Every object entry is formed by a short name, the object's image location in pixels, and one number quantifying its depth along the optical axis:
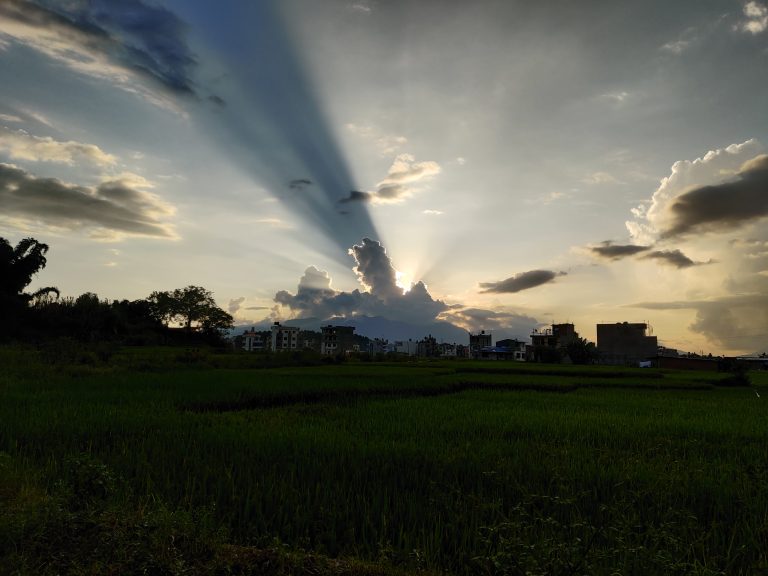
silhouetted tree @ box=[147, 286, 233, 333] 63.34
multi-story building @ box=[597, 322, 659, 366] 68.25
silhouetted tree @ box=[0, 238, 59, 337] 35.81
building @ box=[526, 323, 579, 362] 58.03
